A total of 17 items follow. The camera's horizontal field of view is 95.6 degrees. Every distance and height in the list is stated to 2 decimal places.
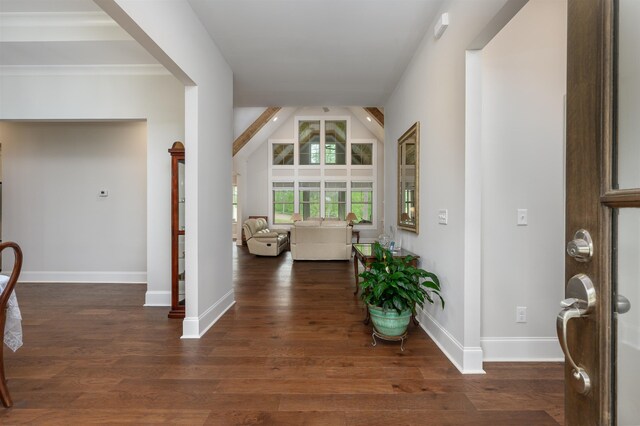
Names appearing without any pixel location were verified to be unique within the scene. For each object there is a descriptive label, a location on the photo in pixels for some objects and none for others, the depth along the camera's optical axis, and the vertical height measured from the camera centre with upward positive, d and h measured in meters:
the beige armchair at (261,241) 6.84 -0.72
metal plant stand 2.33 -1.03
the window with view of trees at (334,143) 10.11 +2.37
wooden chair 1.60 -0.51
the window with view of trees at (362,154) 10.07 +1.97
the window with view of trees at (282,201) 10.11 +0.33
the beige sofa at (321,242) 6.13 -0.67
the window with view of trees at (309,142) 10.15 +2.40
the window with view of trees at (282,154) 10.15 +1.98
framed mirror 2.92 +0.37
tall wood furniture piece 2.98 -0.20
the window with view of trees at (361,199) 10.01 +0.40
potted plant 2.27 -0.68
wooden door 0.54 +0.00
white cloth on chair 1.74 -0.70
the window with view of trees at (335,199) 10.05 +0.40
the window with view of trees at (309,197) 10.07 +0.46
